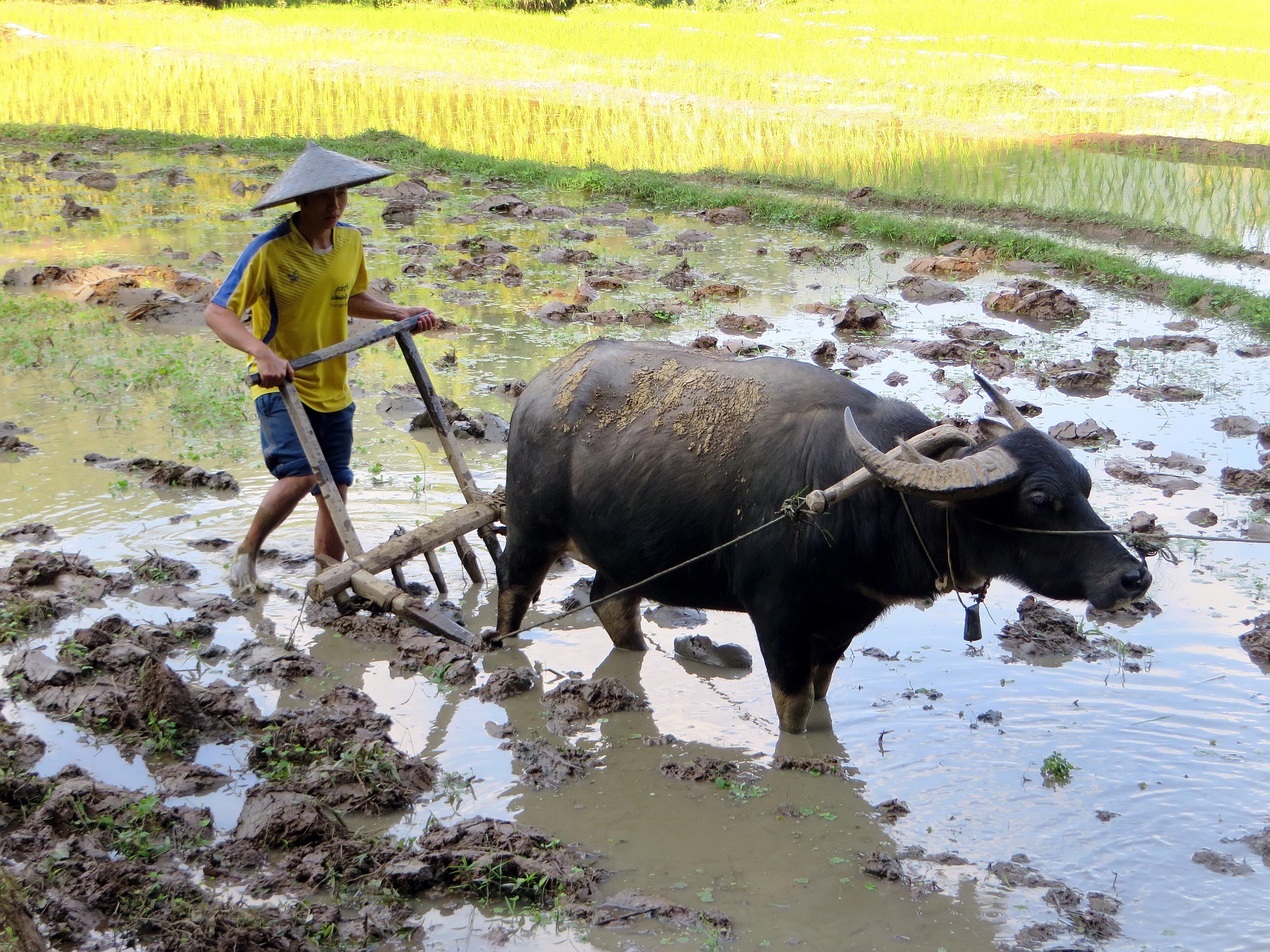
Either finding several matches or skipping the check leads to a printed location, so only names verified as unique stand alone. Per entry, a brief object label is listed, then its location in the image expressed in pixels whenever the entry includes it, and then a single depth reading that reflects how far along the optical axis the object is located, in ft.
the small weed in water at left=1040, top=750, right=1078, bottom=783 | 22.86
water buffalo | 19.92
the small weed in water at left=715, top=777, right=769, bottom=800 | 22.59
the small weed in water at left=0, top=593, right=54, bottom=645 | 26.58
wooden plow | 24.66
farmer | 25.11
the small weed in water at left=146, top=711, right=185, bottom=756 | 22.43
